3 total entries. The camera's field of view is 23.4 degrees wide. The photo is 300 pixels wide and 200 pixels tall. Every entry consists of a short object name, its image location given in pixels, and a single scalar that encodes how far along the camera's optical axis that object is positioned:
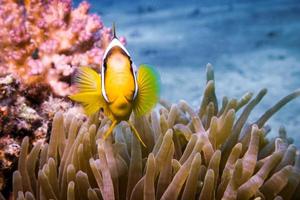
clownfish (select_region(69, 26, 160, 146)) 0.41
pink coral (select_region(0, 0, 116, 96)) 0.54
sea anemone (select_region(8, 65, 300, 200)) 0.42
